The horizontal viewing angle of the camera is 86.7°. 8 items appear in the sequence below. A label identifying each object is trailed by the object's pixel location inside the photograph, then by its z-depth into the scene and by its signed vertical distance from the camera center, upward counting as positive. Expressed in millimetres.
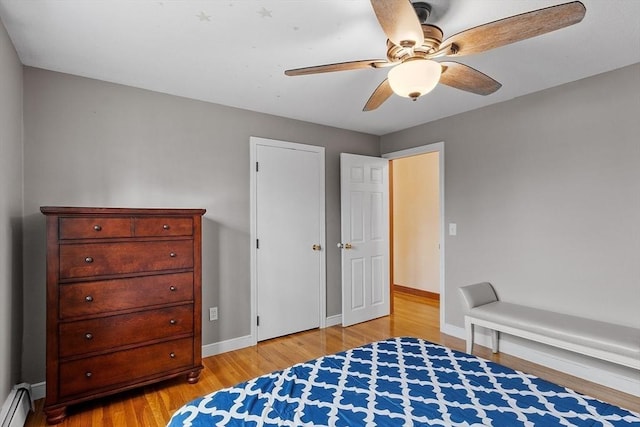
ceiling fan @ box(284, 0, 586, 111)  1335 +804
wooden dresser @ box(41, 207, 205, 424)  2123 -563
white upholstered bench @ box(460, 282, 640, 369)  2205 -815
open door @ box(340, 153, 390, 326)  3975 -238
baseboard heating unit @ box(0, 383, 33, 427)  1902 -1129
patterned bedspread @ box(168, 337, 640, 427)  1250 -746
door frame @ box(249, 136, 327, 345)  3400 +54
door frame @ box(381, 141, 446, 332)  3744 -40
